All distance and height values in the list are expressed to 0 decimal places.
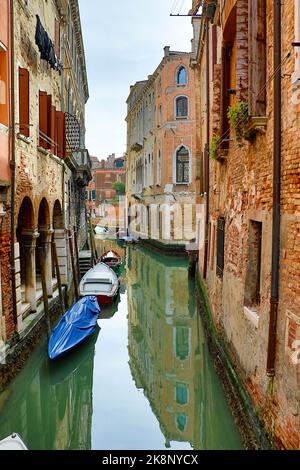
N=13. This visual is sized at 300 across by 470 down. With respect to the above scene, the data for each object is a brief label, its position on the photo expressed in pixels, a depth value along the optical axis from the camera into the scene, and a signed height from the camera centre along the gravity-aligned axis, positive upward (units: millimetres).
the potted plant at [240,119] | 5472 +1009
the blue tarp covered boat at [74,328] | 7898 -2419
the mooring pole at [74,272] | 13125 -2077
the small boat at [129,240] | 30250 -2672
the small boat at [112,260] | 17547 -2370
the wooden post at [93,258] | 17762 -2271
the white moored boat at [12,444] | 3795 -2047
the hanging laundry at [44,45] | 9308 +3387
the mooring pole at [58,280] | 10359 -1837
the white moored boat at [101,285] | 12453 -2379
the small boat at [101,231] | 40619 -2831
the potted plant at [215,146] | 8117 +1001
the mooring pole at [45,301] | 8516 -1869
